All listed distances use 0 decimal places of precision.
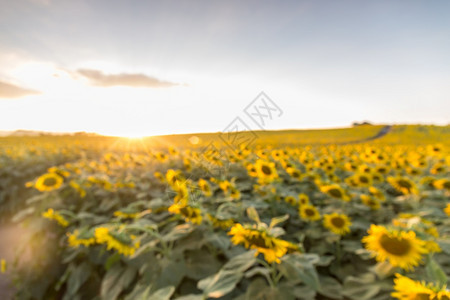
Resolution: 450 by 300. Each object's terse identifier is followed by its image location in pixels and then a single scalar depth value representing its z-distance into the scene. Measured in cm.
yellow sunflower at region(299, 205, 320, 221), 264
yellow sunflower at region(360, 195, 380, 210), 291
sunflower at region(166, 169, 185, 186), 201
